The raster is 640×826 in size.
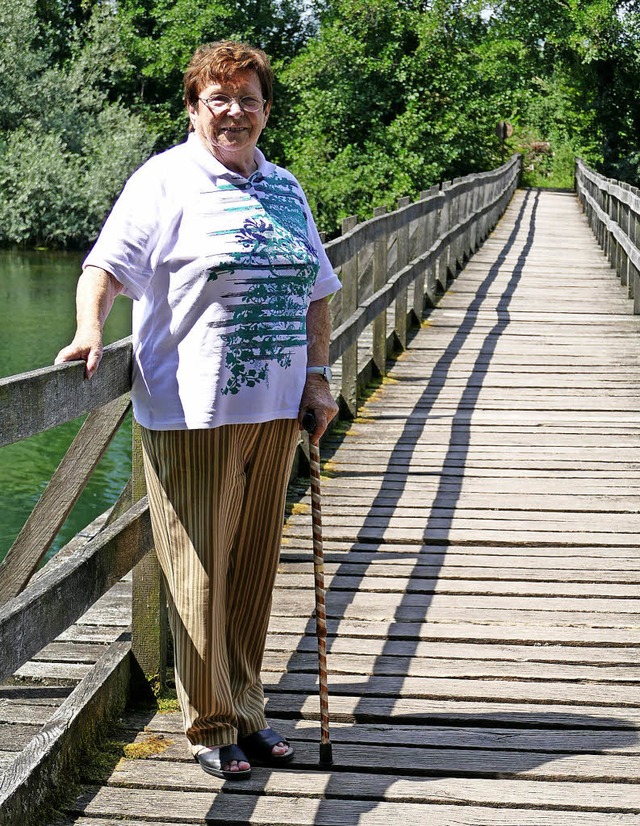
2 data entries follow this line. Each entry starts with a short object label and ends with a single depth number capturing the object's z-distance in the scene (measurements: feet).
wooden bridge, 10.07
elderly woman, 9.52
